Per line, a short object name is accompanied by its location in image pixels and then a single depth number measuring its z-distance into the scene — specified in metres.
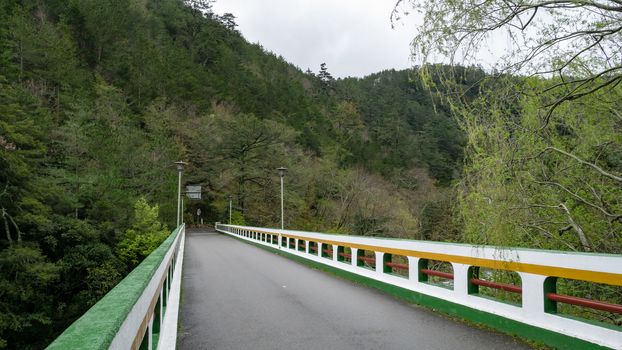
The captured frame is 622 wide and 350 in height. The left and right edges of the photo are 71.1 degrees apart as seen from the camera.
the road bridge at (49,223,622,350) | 3.61
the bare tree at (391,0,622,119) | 5.14
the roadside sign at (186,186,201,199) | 55.07
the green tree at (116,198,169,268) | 32.47
